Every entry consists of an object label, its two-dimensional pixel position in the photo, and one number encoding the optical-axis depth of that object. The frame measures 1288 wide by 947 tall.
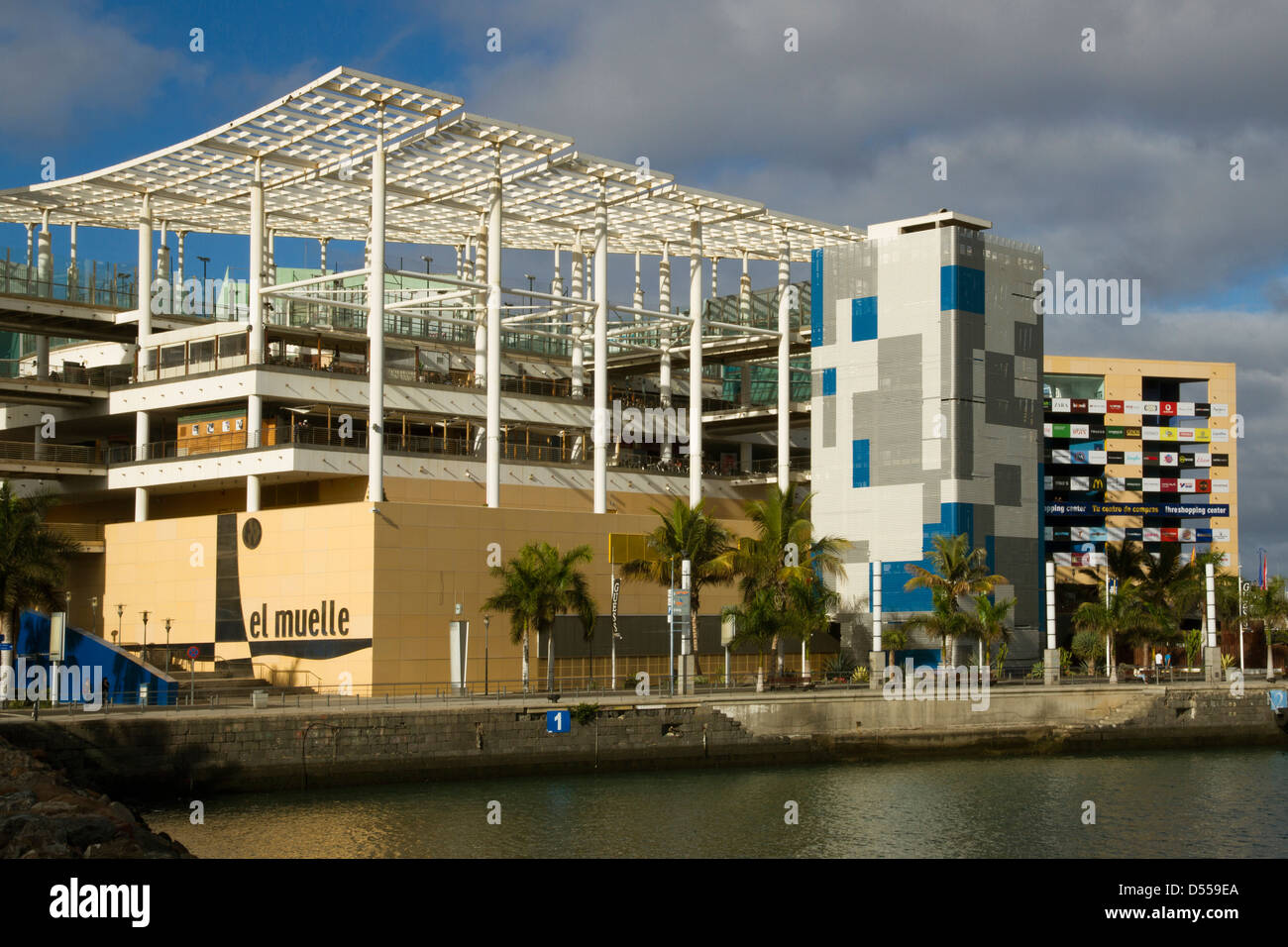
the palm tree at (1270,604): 105.19
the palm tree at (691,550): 74.81
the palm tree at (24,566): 63.34
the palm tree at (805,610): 74.81
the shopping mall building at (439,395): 74.69
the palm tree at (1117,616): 87.88
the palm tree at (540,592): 67.88
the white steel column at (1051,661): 76.62
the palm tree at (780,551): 76.31
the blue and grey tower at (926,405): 88.50
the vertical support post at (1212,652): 81.62
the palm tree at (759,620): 73.62
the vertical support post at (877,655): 73.75
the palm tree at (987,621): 80.19
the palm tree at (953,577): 82.12
